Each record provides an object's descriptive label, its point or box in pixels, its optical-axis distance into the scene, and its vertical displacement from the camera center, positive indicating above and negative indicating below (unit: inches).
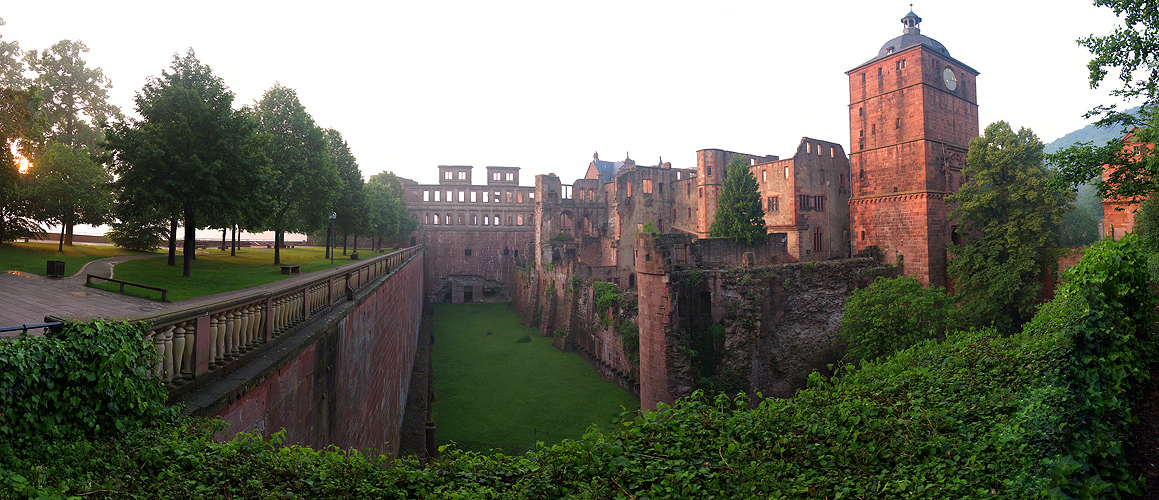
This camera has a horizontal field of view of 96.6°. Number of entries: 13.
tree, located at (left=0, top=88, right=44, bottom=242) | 587.2 +159.3
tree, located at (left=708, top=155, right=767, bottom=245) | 1437.0 +156.6
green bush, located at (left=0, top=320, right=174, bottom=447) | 154.2 -39.5
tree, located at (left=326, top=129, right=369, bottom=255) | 1455.5 +198.5
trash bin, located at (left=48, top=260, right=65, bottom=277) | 640.4 -4.7
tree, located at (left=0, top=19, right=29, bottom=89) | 1051.9 +412.6
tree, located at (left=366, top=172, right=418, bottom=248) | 1784.1 +206.9
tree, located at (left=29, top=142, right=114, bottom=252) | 914.7 +144.9
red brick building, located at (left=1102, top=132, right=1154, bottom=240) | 1183.1 +97.9
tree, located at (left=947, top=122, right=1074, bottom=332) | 1022.4 +71.5
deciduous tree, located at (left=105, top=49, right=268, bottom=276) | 665.6 +149.8
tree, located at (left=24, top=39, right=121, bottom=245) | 1151.6 +399.8
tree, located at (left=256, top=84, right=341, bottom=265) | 1061.8 +215.0
